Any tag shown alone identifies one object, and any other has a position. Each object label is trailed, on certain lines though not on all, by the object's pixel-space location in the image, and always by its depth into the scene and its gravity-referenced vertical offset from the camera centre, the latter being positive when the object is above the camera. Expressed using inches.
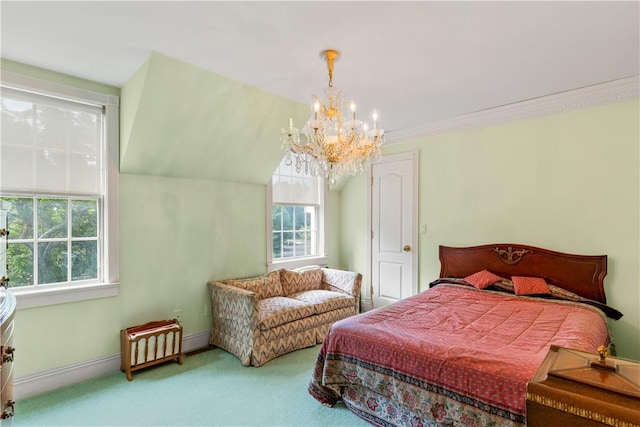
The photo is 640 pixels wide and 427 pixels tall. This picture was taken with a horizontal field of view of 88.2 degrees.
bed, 67.3 -32.0
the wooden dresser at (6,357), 52.0 -23.7
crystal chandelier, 90.0 +19.9
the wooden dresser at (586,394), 38.2 -22.2
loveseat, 121.3 -40.1
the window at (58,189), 100.2 +7.4
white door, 168.9 -9.1
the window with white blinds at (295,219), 172.7 -4.0
